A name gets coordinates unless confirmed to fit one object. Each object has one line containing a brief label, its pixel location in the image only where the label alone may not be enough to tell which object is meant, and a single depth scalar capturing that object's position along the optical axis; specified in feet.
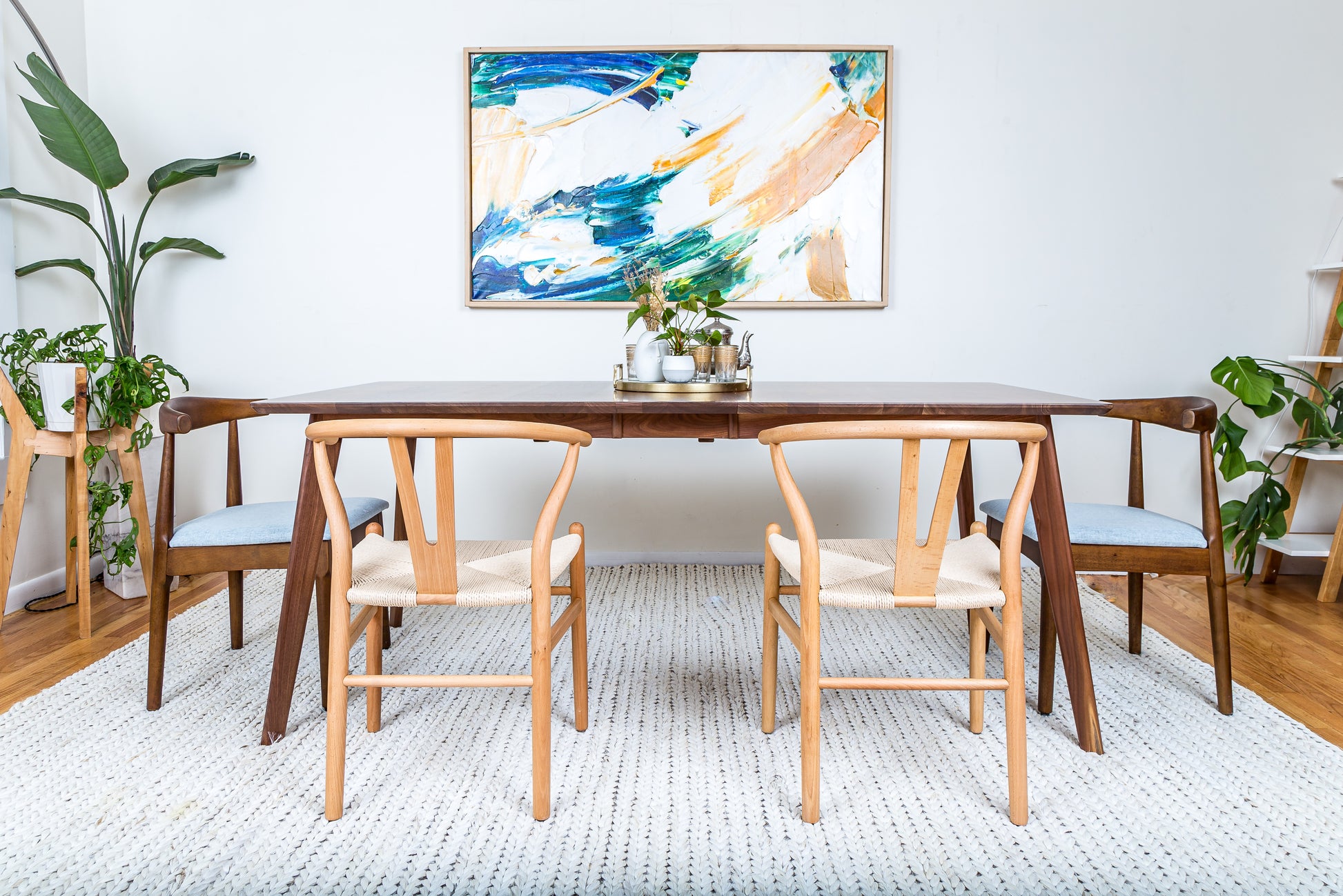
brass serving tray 6.48
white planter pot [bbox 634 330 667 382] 6.94
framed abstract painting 9.73
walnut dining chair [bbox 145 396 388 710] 5.73
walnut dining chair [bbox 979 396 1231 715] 5.80
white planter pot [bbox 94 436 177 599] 8.95
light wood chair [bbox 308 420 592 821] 4.36
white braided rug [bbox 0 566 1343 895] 4.12
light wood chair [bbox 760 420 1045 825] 4.18
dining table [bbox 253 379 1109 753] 5.40
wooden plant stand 7.54
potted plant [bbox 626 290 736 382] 6.74
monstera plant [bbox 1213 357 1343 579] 8.91
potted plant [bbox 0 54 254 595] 8.05
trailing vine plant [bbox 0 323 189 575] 7.95
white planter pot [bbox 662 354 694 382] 6.73
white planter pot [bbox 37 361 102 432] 7.97
